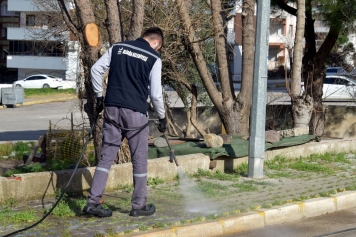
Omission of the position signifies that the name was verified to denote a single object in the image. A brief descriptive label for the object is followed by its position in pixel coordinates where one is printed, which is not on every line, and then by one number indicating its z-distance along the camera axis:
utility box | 33.44
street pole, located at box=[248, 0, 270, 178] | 8.95
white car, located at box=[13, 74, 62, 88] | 49.28
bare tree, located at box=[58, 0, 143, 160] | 8.29
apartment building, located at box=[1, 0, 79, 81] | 52.52
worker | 6.47
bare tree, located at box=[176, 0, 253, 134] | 11.17
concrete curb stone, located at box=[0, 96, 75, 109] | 35.78
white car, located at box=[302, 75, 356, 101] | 17.35
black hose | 5.89
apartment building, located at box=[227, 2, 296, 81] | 51.53
